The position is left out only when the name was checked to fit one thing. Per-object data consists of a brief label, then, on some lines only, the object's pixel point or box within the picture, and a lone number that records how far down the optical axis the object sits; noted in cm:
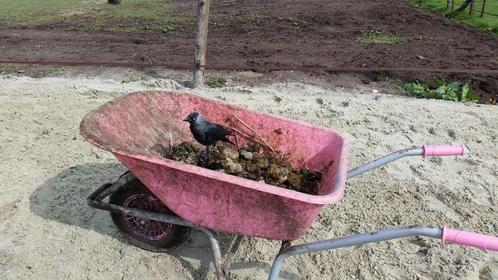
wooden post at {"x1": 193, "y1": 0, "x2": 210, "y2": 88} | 555
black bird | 280
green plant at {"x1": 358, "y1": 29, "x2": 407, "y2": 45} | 898
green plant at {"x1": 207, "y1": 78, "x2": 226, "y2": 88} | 595
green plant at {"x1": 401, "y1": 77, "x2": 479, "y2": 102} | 564
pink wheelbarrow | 215
